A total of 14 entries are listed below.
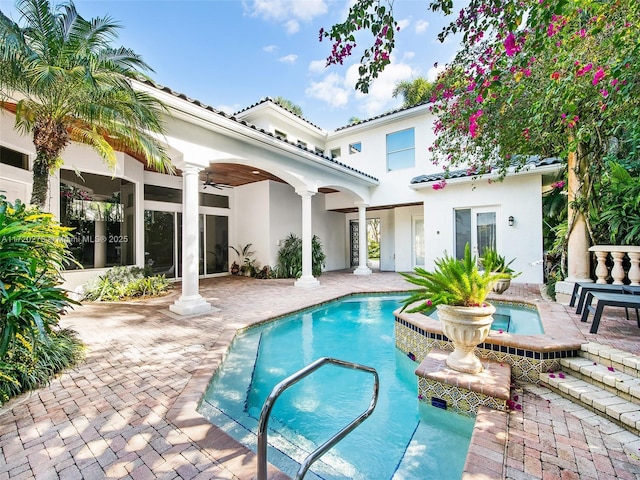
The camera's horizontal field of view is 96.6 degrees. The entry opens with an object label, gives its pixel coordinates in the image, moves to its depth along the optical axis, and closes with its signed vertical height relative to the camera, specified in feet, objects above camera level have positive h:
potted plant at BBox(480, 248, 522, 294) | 26.99 -2.67
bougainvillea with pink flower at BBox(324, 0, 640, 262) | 9.84 +7.64
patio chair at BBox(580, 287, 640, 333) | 13.67 -3.01
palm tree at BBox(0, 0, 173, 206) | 13.84 +8.53
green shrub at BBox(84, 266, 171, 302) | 27.68 -4.13
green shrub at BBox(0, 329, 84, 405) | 10.68 -5.10
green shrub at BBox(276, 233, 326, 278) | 43.06 -2.23
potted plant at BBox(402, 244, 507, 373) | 11.28 -2.53
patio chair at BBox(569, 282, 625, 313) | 17.48 -3.10
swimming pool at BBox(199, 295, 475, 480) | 8.80 -6.84
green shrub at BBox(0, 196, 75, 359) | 9.54 -1.32
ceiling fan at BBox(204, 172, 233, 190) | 43.39 +9.40
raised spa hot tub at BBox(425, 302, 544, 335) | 19.98 -6.15
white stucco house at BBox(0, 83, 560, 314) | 23.27 +6.13
